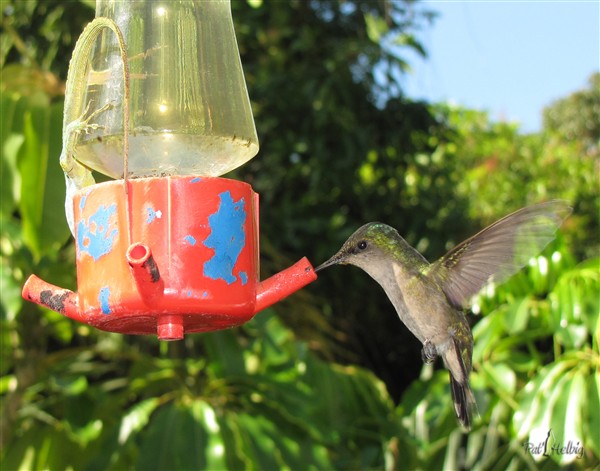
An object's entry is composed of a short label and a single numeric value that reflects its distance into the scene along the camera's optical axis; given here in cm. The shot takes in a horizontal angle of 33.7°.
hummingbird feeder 168
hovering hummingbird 187
